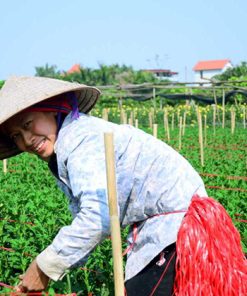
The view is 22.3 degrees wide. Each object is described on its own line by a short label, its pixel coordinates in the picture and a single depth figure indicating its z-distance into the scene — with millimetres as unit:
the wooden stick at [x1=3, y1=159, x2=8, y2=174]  10023
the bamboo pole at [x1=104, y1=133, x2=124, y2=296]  2039
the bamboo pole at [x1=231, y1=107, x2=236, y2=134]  19161
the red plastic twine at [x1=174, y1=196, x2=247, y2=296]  2365
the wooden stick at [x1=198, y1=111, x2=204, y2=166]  10160
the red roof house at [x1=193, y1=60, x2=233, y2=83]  101500
